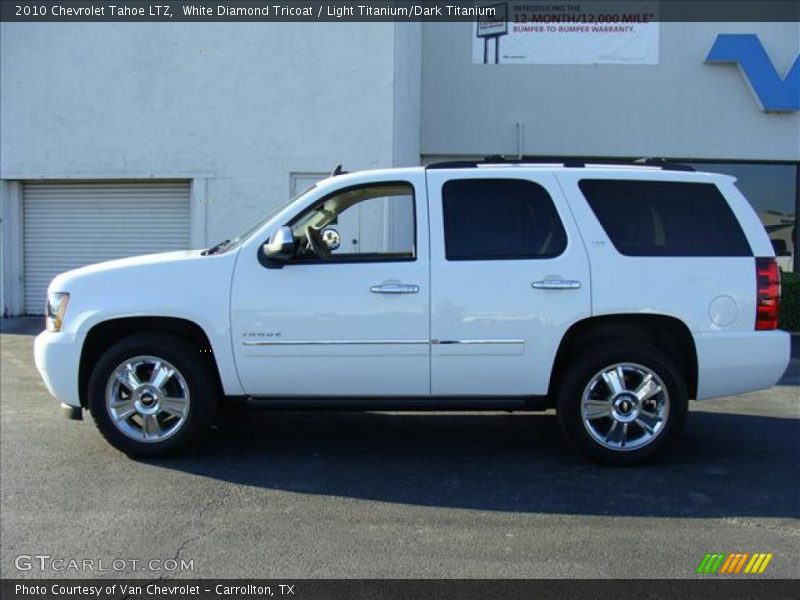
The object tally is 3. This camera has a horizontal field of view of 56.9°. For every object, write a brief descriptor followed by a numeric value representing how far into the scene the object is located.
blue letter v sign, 13.53
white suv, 5.02
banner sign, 13.77
